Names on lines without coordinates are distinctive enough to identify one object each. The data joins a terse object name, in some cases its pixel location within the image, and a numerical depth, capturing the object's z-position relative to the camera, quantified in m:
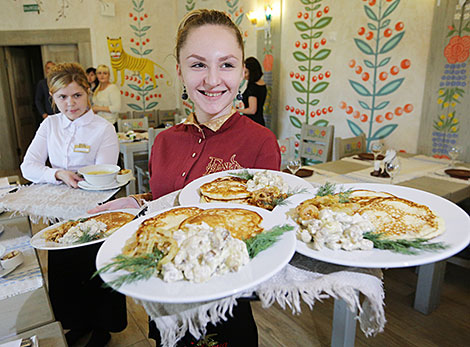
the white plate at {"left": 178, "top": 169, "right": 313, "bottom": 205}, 0.90
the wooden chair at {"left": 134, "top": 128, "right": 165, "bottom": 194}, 4.01
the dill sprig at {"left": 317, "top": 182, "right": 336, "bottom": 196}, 0.87
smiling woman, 1.03
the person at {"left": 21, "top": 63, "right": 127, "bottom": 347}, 1.72
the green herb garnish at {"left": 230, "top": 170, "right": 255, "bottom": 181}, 1.01
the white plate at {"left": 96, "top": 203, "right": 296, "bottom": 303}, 0.49
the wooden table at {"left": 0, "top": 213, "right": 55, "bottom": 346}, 0.91
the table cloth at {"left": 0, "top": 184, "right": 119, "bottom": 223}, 1.48
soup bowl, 1.73
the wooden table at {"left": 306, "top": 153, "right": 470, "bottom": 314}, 2.10
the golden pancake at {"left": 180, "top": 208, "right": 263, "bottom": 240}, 0.68
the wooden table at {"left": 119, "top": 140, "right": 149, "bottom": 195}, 3.89
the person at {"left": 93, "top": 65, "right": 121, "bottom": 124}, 5.06
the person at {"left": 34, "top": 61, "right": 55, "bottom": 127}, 5.83
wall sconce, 4.85
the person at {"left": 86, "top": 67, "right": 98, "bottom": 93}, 5.59
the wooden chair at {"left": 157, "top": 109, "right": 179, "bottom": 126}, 7.27
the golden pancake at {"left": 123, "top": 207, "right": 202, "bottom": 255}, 0.61
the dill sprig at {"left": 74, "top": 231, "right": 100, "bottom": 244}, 0.96
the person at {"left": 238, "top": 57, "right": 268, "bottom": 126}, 4.32
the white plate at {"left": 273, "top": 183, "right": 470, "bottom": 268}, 0.58
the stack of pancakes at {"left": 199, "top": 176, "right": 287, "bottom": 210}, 0.85
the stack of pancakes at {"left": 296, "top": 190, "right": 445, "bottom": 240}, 0.68
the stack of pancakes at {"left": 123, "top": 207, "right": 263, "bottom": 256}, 0.61
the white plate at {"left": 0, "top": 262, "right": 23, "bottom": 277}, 1.09
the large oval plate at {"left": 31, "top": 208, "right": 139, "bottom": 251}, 0.94
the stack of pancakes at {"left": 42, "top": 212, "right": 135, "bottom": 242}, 1.04
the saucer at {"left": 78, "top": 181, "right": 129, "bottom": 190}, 1.73
